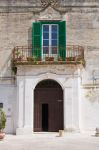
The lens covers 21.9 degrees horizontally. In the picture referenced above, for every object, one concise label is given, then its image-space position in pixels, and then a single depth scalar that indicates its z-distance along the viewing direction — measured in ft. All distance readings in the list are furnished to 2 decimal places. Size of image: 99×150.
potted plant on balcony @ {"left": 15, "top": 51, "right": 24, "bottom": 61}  54.39
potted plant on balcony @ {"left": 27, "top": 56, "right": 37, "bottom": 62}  53.38
